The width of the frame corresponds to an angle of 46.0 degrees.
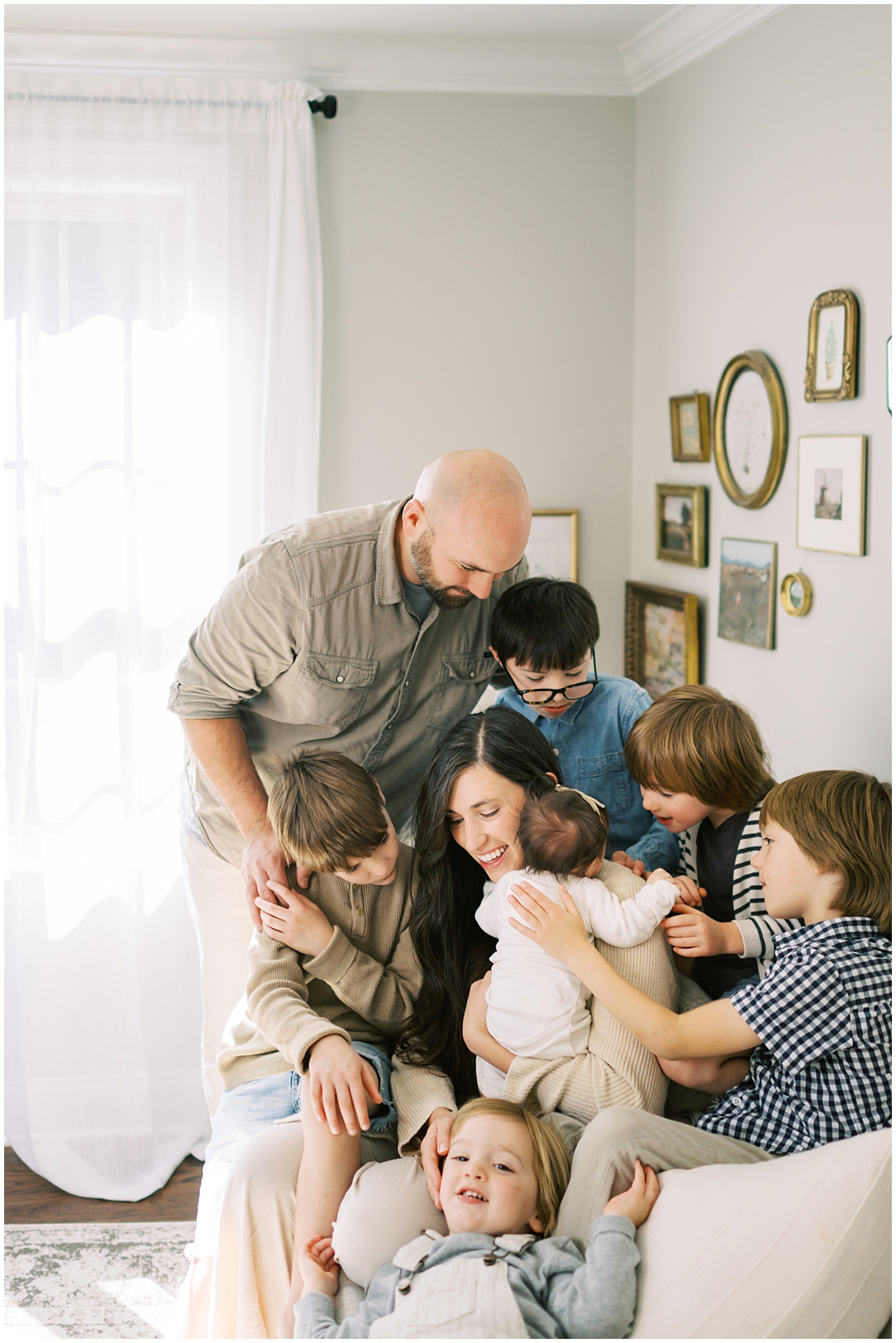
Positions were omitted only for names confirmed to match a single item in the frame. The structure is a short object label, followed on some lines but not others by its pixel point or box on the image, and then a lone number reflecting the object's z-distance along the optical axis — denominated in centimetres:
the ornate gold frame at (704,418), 260
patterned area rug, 229
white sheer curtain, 275
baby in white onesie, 150
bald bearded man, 175
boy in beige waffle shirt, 148
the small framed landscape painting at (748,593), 231
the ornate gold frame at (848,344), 193
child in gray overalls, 118
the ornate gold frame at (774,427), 222
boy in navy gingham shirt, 133
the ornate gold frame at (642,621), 265
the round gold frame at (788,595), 214
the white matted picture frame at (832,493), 194
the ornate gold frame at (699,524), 263
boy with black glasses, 183
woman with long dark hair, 142
